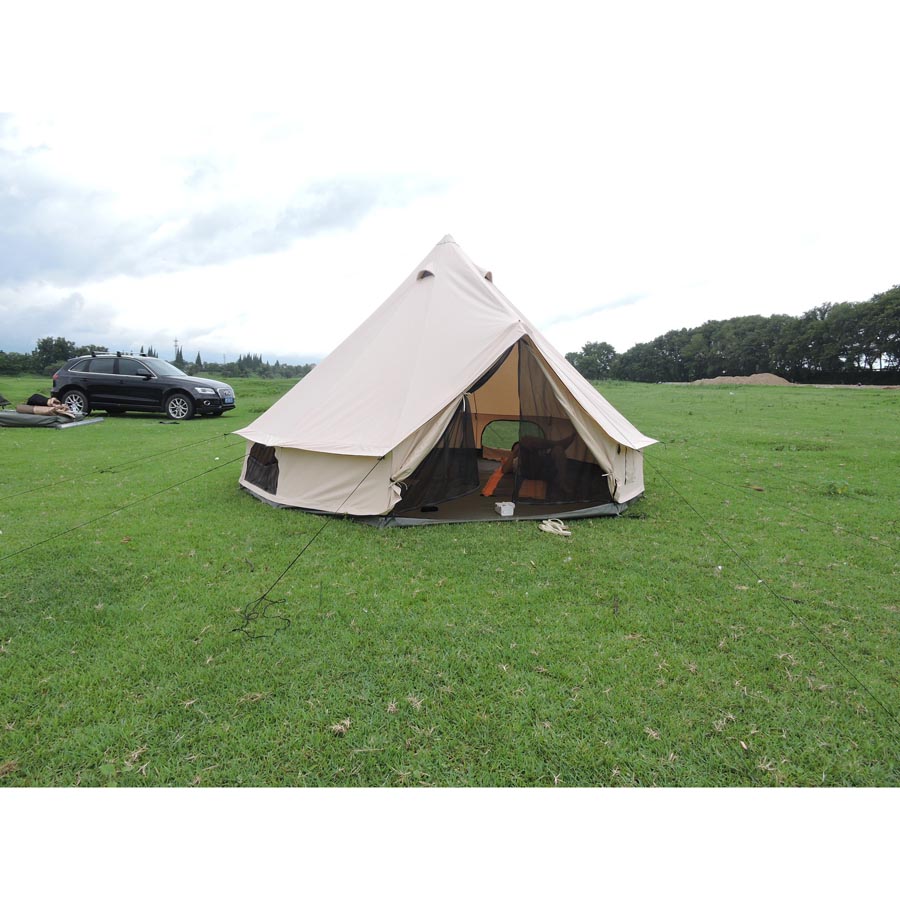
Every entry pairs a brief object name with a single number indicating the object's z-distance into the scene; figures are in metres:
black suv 11.79
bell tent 4.40
